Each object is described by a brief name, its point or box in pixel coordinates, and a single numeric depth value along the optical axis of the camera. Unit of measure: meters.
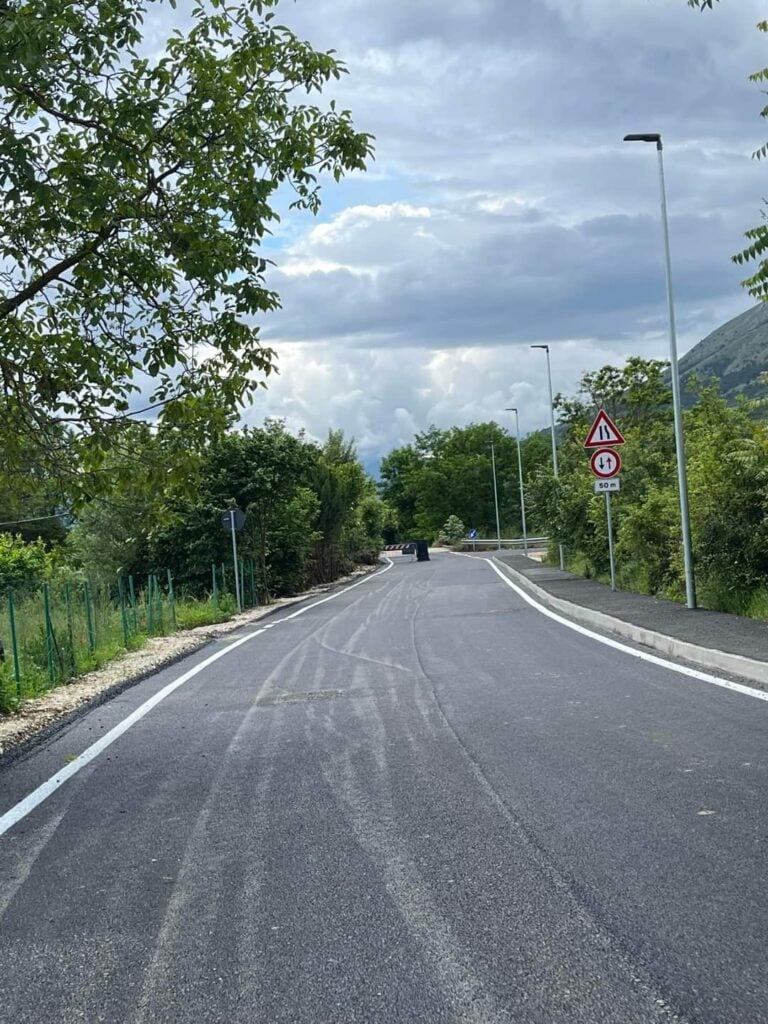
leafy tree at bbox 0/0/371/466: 8.48
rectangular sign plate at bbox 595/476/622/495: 22.61
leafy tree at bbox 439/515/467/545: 107.88
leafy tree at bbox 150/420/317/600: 31.77
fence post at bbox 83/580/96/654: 16.55
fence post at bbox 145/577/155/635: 21.17
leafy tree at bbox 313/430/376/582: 50.44
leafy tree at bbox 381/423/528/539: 126.75
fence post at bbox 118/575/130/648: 18.48
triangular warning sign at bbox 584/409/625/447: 22.41
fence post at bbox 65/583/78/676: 14.73
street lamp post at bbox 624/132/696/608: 17.45
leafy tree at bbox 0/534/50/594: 31.72
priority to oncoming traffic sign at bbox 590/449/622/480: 22.73
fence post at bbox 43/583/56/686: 13.59
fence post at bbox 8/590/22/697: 11.93
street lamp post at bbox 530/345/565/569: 38.06
